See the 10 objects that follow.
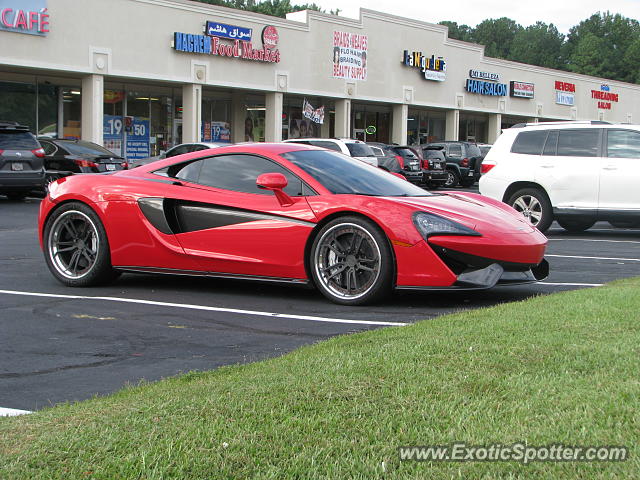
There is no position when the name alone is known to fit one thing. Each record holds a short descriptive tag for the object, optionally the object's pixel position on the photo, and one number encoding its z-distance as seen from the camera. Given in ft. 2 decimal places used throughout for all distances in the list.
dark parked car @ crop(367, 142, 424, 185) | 91.09
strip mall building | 92.27
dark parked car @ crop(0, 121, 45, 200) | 61.16
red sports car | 22.15
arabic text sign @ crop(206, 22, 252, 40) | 103.65
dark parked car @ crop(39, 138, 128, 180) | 66.95
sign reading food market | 101.50
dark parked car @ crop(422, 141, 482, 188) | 102.47
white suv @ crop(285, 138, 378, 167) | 75.05
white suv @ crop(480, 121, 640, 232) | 41.65
